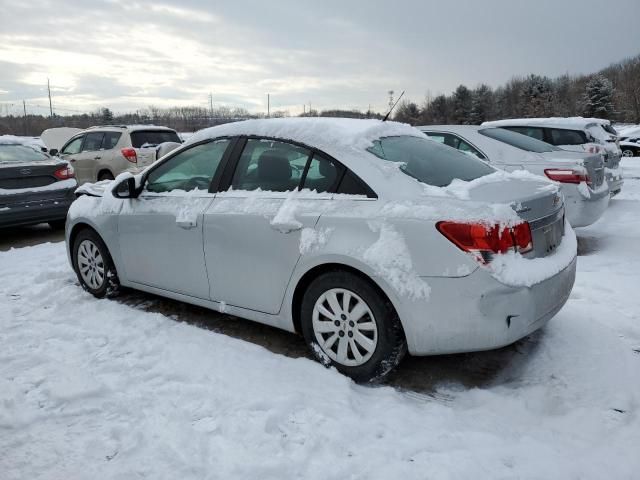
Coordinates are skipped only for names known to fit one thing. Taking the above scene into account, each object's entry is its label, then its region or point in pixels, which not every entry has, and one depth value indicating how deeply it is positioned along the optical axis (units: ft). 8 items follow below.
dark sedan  23.94
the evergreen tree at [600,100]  177.37
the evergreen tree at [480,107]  218.38
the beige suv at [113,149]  37.42
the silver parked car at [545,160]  19.75
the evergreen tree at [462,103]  221.66
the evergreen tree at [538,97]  194.90
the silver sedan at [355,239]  9.07
